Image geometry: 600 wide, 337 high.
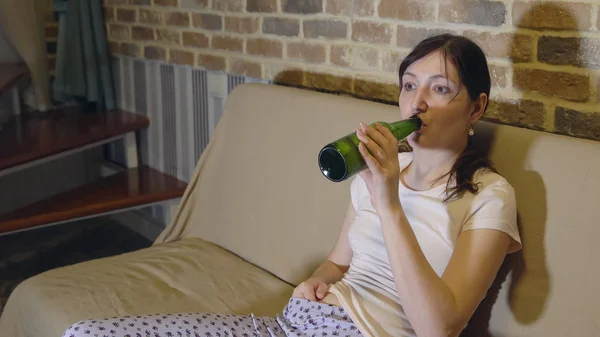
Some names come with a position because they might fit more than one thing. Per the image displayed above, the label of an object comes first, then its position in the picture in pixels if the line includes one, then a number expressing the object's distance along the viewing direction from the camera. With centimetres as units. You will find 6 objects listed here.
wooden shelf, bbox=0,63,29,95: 261
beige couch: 115
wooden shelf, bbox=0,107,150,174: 242
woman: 105
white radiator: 250
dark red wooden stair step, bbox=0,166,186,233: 236
